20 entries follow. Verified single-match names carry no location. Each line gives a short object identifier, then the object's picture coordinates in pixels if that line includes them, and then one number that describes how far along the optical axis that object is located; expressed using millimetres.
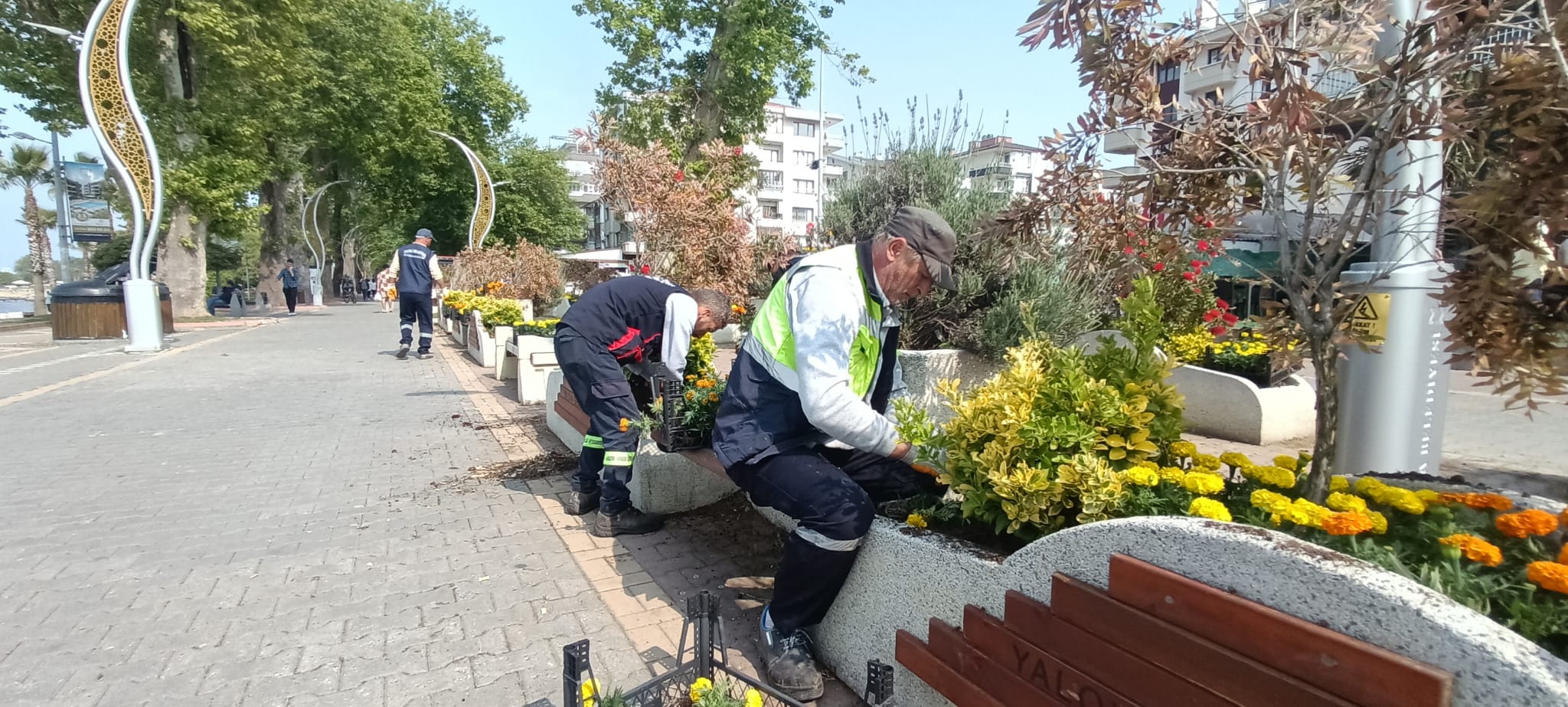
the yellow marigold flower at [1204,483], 1890
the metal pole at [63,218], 21172
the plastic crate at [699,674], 2006
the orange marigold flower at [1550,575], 1332
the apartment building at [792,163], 72688
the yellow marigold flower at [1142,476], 1948
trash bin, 14125
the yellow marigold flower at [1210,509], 1735
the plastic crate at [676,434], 3750
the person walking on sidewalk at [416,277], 10992
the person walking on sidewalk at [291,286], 28547
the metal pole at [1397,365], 2672
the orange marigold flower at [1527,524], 1589
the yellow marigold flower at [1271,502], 1708
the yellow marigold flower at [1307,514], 1646
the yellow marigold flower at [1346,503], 1692
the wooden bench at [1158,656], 1250
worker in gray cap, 2428
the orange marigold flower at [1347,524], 1575
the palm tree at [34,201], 31547
